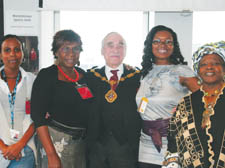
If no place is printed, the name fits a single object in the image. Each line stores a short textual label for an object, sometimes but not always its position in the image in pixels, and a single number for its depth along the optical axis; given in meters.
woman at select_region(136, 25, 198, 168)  2.15
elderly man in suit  2.23
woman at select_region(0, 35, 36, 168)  2.15
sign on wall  3.67
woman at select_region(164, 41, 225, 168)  1.59
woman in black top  2.12
